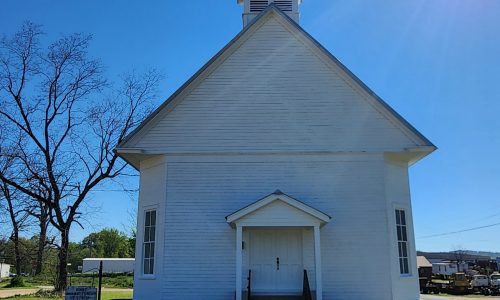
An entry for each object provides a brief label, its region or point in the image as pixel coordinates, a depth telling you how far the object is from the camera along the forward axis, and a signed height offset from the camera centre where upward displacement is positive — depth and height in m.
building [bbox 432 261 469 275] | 62.03 -1.40
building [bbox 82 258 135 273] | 68.97 -0.81
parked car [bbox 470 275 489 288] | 38.47 -1.98
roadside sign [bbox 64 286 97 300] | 10.98 -0.77
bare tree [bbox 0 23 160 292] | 24.97 +4.57
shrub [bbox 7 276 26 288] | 35.97 -1.65
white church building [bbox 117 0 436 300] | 11.95 +2.15
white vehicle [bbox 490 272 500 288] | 37.78 -2.05
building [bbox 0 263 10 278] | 70.84 -1.52
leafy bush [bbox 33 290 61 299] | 23.80 -1.74
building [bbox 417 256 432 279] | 45.19 -1.28
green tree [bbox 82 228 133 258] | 101.75 +3.11
